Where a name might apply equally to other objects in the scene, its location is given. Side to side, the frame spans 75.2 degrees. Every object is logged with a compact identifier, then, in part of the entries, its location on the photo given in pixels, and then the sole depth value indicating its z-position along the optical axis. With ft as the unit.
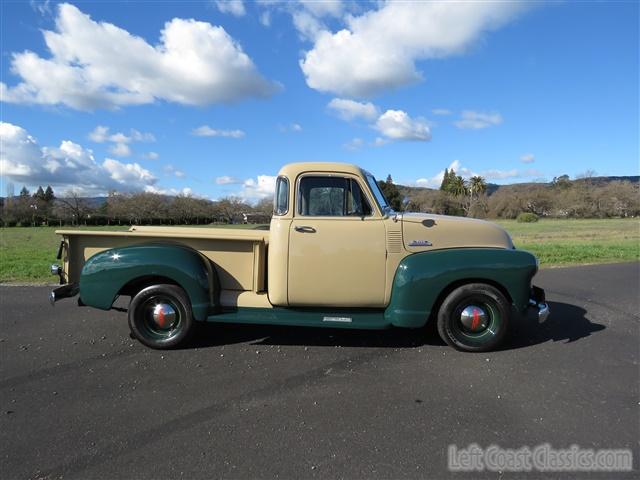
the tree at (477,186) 353.31
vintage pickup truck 14.12
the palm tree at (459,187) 362.53
